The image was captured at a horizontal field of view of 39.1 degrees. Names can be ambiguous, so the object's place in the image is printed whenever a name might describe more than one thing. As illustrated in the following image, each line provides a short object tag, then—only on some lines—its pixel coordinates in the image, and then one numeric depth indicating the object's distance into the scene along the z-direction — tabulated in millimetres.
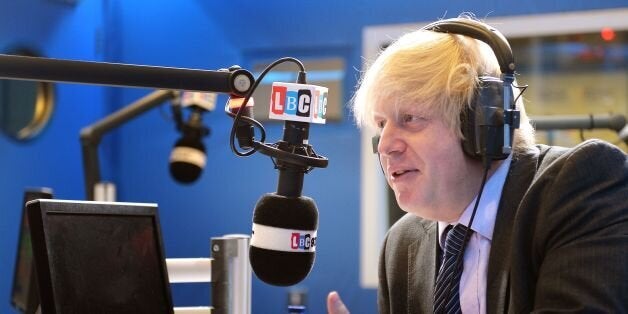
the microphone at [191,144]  3035
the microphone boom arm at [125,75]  1152
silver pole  1604
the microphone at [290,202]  1229
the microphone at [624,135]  2564
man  1342
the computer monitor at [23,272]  2098
